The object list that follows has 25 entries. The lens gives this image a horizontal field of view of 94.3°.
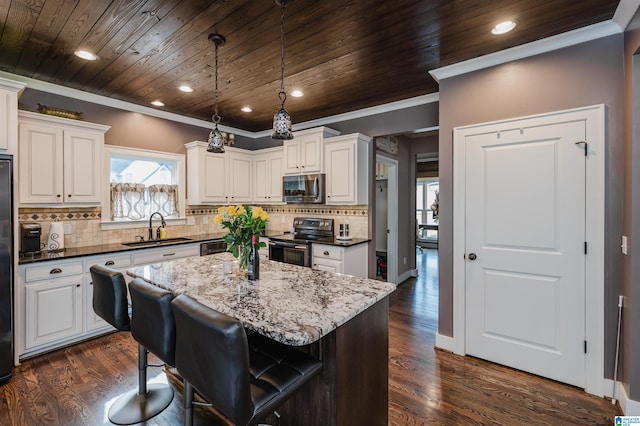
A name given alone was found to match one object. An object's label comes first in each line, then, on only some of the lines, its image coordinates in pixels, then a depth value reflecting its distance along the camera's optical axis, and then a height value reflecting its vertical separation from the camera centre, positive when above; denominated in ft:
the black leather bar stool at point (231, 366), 3.66 -2.22
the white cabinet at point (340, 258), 12.19 -1.96
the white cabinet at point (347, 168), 12.95 +1.97
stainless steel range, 12.95 -1.24
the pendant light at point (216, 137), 7.63 +1.95
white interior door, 7.54 -0.99
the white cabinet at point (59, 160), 9.39 +1.77
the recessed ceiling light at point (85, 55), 8.33 +4.53
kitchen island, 4.40 -1.62
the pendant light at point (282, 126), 6.51 +1.91
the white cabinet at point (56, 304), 8.63 -2.83
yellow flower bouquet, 6.67 -0.26
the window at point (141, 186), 12.30 +1.18
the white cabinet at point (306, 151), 13.71 +2.94
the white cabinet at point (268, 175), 15.79 +2.03
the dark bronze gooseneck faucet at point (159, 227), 13.17 -0.59
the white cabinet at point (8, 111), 8.02 +2.77
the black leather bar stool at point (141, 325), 4.99 -2.13
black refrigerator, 7.71 -1.41
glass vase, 6.92 -1.02
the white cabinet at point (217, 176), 14.35 +1.88
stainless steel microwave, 13.76 +1.13
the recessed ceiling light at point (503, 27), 7.00 +4.47
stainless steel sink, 11.85 -1.28
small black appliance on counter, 9.39 -0.85
